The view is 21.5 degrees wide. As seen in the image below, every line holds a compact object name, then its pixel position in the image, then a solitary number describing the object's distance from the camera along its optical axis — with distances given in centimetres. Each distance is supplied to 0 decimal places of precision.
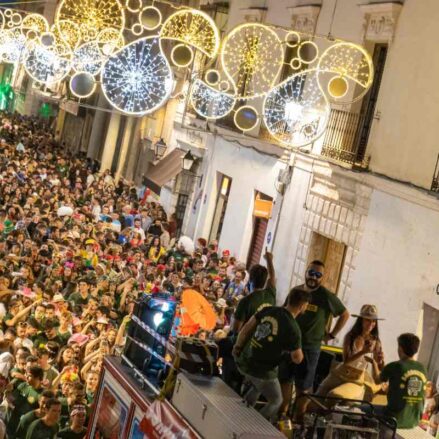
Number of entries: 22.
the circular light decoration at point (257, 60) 2692
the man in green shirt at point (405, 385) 953
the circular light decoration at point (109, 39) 2268
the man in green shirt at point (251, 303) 1080
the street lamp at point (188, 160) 3122
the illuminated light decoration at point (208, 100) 2669
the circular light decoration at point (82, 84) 2034
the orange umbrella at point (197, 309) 1173
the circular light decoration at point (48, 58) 2673
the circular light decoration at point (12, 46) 3184
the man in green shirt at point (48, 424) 1131
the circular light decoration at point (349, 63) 2184
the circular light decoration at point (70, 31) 2208
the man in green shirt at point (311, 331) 1047
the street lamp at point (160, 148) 3400
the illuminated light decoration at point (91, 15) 1729
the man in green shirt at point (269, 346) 940
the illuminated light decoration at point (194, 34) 1532
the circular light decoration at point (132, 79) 1792
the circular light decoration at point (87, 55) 2352
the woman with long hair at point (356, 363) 997
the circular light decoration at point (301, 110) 2197
